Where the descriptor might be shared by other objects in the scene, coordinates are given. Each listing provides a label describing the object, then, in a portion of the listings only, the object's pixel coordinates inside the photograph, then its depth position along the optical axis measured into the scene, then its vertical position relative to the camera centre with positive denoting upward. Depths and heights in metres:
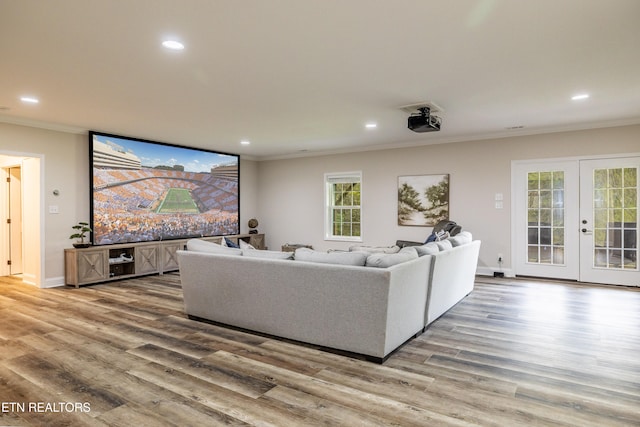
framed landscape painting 7.17 +0.26
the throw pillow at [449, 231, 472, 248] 4.64 -0.34
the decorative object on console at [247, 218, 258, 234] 9.13 -0.27
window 8.32 +0.17
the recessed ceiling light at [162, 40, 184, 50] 2.97 +1.36
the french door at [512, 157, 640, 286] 5.76 -0.12
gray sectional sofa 2.98 -0.71
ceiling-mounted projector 4.84 +1.19
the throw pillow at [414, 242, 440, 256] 3.67 -0.36
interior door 7.06 +0.05
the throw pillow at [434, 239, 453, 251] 4.14 -0.36
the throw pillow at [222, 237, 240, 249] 4.42 -0.35
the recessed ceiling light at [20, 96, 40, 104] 4.44 +1.40
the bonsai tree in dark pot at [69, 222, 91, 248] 5.97 -0.29
